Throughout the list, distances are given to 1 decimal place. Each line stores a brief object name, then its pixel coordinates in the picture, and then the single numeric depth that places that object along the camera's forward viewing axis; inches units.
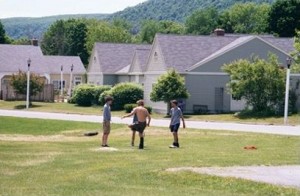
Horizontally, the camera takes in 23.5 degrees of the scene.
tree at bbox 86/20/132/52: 4360.2
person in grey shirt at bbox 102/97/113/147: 997.2
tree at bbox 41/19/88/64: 5206.7
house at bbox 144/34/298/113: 2059.5
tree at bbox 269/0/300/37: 3326.8
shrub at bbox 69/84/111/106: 2460.6
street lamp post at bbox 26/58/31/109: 2286.3
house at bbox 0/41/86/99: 2888.8
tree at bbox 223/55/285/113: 1834.4
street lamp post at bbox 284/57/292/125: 1578.5
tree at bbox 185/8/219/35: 5260.8
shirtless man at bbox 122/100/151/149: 992.9
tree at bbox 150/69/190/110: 1941.4
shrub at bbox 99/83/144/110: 2210.9
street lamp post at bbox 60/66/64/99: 3068.2
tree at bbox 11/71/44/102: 2460.6
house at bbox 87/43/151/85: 2687.0
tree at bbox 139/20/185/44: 5465.6
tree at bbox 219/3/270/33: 4694.9
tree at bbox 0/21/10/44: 4613.7
